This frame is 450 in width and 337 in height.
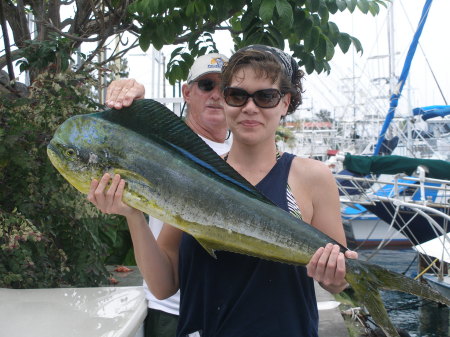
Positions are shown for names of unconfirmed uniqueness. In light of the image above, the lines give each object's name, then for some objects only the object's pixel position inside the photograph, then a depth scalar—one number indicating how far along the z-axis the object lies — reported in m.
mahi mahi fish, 1.46
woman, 1.52
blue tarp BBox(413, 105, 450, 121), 18.27
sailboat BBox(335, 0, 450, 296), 10.45
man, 2.51
